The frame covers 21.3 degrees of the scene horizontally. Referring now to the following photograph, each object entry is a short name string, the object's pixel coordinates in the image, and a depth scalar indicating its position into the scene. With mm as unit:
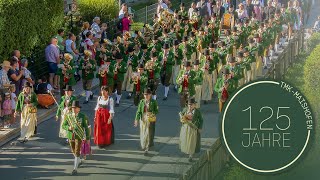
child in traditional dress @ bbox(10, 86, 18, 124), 19500
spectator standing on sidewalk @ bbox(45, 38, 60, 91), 22969
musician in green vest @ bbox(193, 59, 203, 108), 20938
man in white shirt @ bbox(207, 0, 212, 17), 32344
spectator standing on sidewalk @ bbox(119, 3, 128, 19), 29016
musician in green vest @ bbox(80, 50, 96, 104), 21859
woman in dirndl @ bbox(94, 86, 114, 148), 17984
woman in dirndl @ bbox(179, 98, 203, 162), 17203
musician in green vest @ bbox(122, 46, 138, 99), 22922
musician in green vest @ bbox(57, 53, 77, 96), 21266
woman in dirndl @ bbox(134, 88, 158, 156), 17719
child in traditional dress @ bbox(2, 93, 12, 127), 19250
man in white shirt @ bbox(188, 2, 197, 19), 30503
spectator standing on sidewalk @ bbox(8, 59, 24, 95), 20391
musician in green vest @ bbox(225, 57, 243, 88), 20250
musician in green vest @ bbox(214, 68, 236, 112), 19938
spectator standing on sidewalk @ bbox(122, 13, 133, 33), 28812
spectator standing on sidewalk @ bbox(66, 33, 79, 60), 23980
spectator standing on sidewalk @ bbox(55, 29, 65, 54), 23922
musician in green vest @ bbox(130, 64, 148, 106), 21188
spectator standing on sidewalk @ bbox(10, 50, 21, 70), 20594
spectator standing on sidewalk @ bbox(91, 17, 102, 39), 26344
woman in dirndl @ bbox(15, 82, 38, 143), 18547
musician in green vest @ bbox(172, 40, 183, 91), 23891
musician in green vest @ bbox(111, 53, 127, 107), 21906
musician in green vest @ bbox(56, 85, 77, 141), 17675
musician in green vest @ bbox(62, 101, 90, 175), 16578
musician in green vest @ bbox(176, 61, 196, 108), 20812
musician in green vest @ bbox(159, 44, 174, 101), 23219
